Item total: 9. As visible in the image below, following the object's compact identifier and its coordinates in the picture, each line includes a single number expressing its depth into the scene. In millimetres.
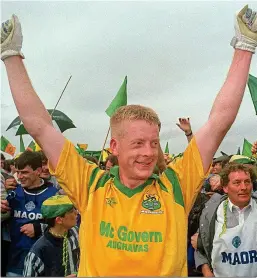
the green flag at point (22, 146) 11227
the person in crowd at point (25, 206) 4098
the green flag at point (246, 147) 12012
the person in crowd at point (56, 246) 3439
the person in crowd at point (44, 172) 4898
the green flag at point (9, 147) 9748
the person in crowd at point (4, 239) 4156
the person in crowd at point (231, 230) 3234
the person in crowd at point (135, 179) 1907
